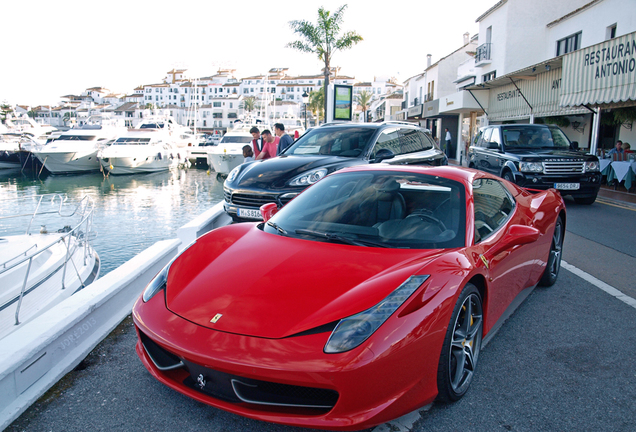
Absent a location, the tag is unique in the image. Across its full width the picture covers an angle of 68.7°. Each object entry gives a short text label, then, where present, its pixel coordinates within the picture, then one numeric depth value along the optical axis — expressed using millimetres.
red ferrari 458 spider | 2066
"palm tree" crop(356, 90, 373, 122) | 94875
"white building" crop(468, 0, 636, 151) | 16688
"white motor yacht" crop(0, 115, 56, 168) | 33125
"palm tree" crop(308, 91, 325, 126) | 88062
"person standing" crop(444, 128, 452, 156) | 29506
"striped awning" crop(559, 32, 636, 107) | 12047
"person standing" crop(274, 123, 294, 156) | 10229
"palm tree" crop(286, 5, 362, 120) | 29375
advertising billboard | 21031
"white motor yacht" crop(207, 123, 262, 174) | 27266
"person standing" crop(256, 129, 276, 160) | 10391
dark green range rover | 10297
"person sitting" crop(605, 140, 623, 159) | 14659
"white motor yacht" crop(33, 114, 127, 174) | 29531
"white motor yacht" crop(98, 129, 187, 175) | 28703
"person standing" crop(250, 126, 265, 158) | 11811
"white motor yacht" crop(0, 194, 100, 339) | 5191
